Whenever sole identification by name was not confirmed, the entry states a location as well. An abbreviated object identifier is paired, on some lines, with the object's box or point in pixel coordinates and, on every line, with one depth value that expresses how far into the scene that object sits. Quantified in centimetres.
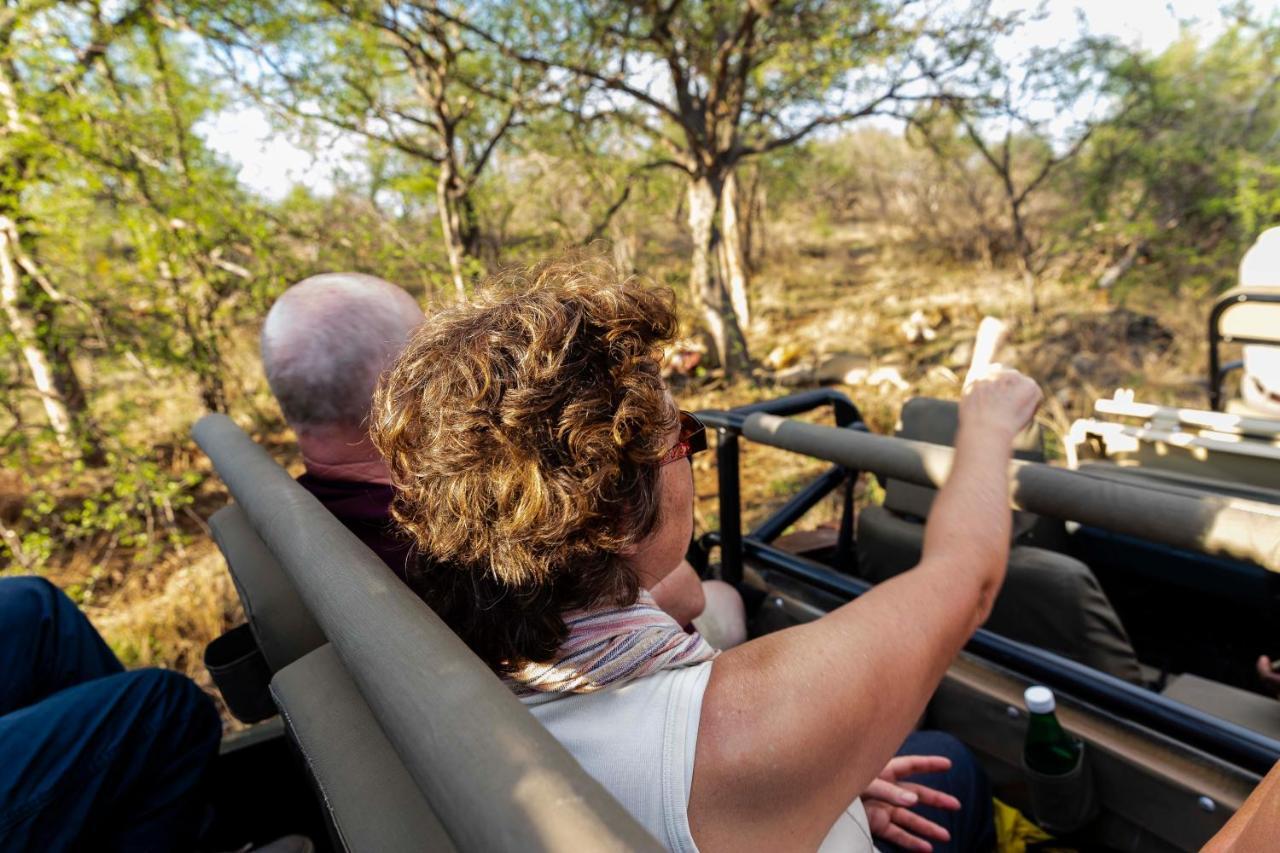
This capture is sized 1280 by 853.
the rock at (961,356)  920
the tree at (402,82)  529
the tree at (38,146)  364
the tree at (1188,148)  939
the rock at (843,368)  956
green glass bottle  124
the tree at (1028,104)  849
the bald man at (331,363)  155
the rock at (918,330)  1070
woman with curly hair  72
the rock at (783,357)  1063
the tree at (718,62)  657
